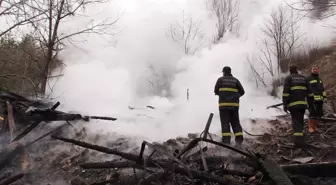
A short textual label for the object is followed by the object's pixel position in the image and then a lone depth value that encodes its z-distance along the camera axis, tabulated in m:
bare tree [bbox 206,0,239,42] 20.25
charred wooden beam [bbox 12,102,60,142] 4.31
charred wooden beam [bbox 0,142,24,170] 3.66
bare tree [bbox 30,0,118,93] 10.30
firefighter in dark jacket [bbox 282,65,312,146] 6.10
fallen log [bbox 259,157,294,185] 2.91
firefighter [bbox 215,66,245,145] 6.21
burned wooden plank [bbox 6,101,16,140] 4.38
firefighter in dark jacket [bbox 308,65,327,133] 7.09
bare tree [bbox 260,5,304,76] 16.34
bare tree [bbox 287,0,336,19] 6.16
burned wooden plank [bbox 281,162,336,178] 4.21
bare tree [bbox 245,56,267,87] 15.91
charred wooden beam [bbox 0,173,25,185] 3.24
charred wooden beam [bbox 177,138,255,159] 2.87
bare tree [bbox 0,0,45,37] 6.68
